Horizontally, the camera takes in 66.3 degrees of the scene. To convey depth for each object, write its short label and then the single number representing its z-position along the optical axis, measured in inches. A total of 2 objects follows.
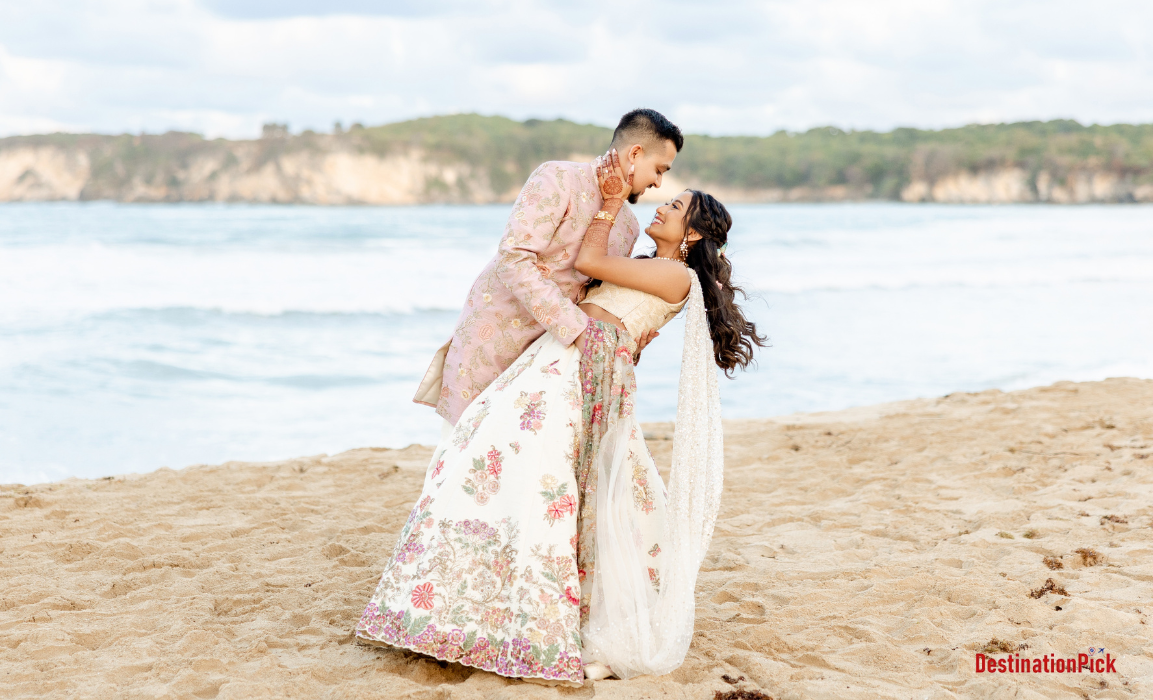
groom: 110.6
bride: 107.8
